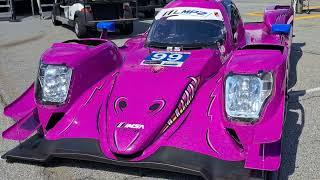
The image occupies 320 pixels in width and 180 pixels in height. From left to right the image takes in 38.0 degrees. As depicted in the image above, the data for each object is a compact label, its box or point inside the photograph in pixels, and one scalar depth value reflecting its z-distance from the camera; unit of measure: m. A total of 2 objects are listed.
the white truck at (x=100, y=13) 13.12
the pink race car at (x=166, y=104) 3.98
